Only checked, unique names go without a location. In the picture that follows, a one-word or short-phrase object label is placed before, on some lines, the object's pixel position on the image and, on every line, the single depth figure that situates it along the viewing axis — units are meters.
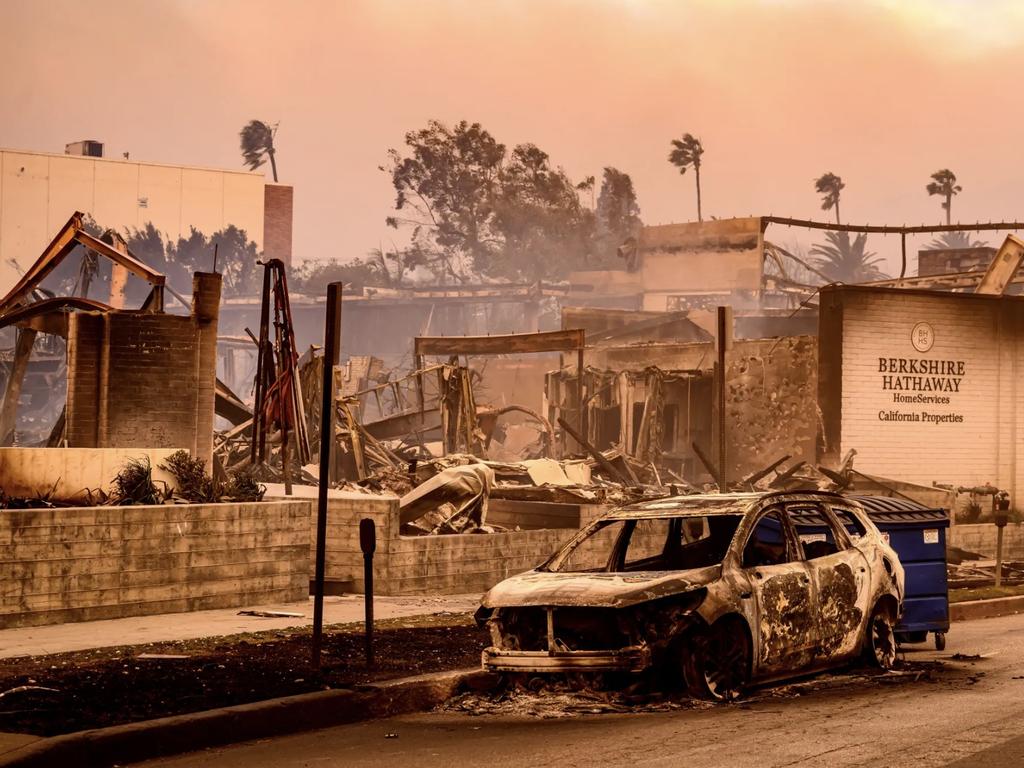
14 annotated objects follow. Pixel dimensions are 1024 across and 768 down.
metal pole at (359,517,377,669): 11.36
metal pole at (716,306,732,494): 19.34
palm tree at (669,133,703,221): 131.50
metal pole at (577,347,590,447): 36.59
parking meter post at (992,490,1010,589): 20.95
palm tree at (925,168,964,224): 129.88
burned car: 10.67
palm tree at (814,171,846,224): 139.25
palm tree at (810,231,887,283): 126.69
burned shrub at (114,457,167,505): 17.02
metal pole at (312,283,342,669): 11.59
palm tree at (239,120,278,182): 116.75
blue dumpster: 14.51
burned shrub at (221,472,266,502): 18.42
